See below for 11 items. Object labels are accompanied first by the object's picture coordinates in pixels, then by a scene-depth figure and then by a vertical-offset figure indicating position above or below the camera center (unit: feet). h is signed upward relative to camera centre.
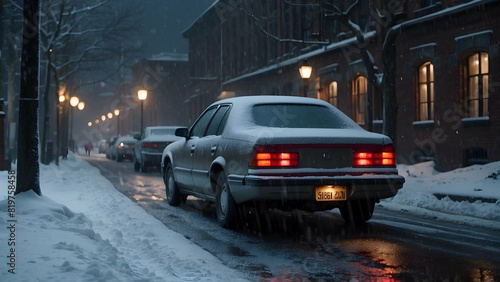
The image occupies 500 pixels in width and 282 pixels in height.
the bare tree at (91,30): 89.45 +17.53
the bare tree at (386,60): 52.44 +7.10
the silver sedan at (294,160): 22.93 -0.61
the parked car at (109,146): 135.58 -0.14
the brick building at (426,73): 57.88 +8.02
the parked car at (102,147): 189.47 -0.49
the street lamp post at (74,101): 107.76 +7.62
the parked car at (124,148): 112.78 -0.49
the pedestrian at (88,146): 178.14 -0.29
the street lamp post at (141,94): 92.89 +7.53
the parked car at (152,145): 70.69 +0.01
